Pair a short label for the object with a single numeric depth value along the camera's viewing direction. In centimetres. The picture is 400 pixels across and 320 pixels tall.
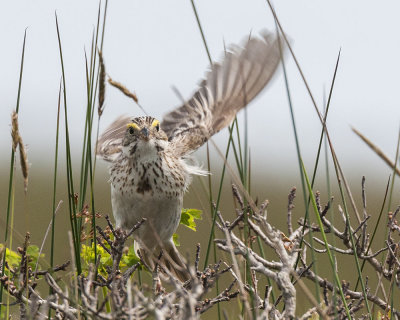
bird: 987
